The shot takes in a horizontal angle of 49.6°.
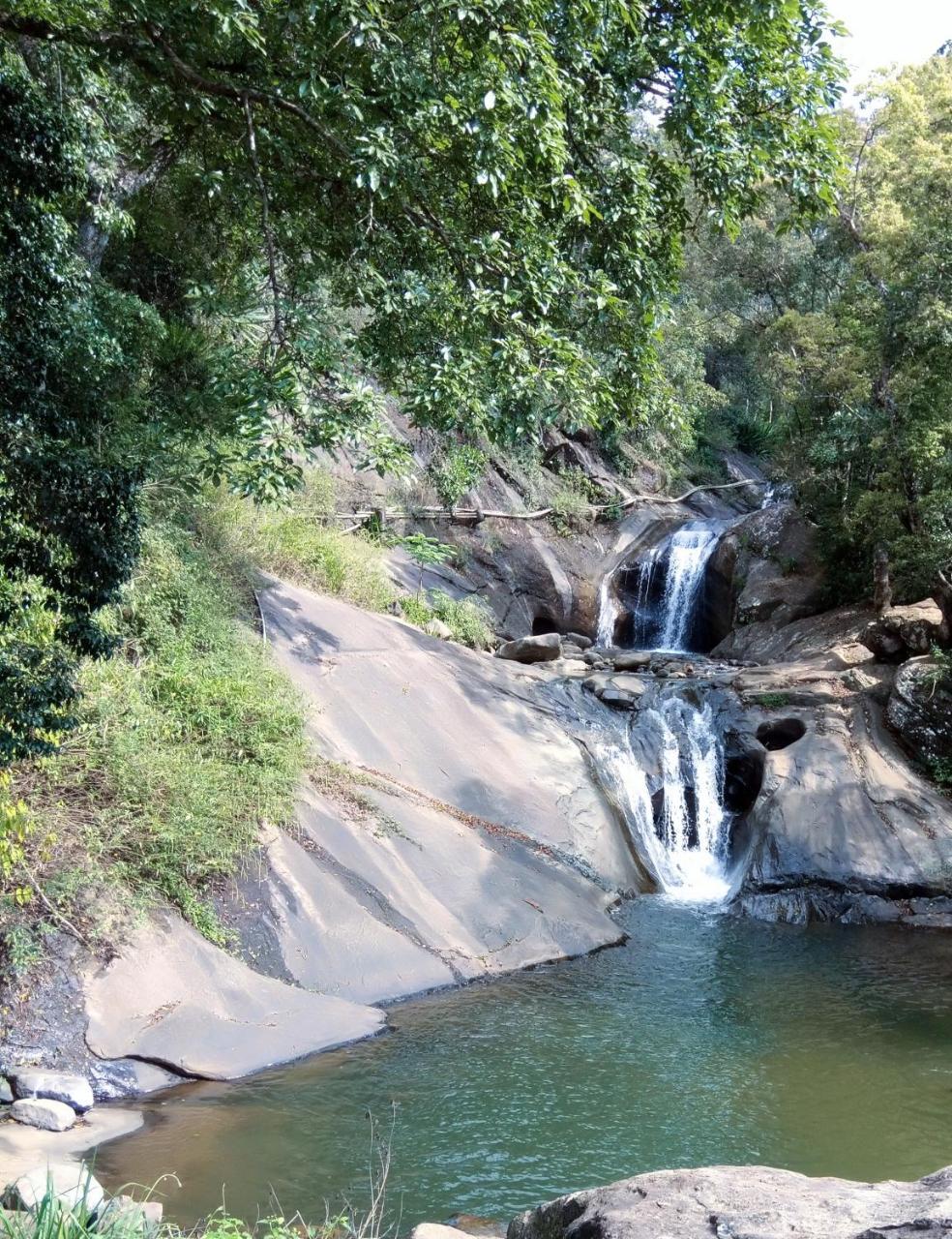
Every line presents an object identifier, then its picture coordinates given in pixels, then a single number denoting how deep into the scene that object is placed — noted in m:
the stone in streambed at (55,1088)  7.00
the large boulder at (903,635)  16.62
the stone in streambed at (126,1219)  4.05
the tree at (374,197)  6.18
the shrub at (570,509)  26.77
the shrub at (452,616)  18.12
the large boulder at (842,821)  13.55
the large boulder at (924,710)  15.15
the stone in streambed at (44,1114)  6.69
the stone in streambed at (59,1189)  4.51
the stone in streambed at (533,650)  18.73
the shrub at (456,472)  20.02
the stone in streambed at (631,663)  19.16
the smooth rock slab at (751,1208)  3.28
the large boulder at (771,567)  23.52
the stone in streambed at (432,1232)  5.14
